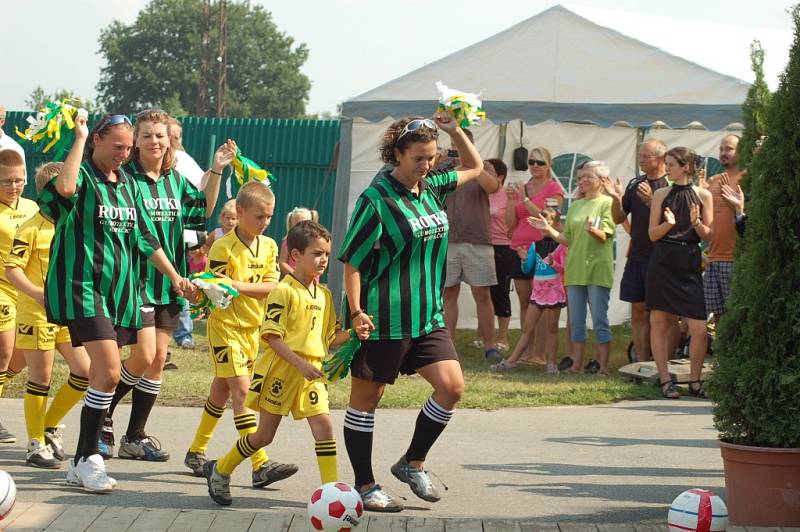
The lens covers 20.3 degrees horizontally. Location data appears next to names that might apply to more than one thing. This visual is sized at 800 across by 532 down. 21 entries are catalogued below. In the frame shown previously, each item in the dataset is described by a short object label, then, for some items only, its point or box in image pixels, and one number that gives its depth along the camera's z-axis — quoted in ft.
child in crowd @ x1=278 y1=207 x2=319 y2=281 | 61.74
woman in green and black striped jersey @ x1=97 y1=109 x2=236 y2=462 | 43.22
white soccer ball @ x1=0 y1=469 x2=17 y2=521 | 28.39
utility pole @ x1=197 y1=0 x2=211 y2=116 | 357.71
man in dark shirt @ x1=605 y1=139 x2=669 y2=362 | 68.11
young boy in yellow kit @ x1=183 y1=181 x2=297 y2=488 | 41.97
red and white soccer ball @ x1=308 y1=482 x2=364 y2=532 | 29.79
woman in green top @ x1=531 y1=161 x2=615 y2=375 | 70.52
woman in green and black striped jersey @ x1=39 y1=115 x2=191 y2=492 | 39.29
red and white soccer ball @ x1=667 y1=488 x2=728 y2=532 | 28.93
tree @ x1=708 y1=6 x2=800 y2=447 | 33.97
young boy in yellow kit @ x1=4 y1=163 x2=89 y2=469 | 43.97
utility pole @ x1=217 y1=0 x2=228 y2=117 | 343.92
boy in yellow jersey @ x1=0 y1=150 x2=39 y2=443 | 46.41
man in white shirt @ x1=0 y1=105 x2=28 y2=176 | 60.83
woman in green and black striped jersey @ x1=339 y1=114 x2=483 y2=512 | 37.19
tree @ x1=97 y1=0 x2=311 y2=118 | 538.74
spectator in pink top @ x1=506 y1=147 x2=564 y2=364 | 74.33
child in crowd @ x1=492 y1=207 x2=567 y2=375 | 72.97
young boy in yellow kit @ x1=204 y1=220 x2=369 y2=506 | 37.68
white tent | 80.90
